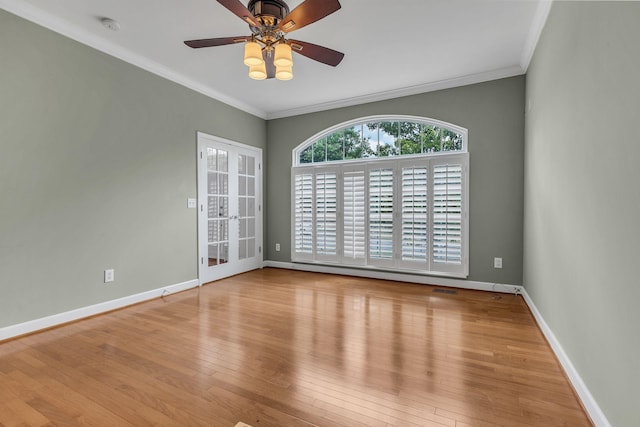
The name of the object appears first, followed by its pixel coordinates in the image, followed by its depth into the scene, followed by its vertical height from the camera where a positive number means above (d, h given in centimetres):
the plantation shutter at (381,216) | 455 -9
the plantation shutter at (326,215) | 503 -9
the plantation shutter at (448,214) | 409 -5
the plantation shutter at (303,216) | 526 -11
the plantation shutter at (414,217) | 428 -10
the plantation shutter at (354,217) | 478 -11
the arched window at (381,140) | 429 +108
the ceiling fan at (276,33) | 200 +131
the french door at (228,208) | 438 +2
